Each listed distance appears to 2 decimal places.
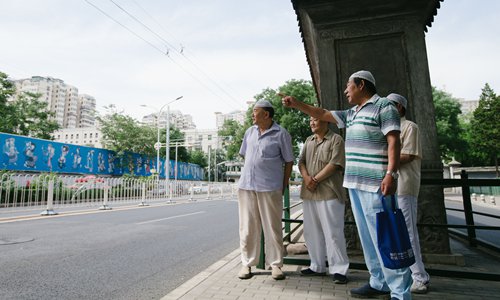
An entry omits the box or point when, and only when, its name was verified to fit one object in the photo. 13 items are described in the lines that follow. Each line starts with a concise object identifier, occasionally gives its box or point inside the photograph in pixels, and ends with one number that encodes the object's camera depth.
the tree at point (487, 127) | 40.00
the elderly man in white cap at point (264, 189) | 3.30
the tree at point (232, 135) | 35.75
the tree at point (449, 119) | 30.89
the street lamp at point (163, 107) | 28.52
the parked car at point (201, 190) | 33.81
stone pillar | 3.82
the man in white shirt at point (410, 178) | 2.94
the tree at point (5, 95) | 24.08
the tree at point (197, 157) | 72.96
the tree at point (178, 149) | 56.66
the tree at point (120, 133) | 34.00
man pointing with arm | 2.29
